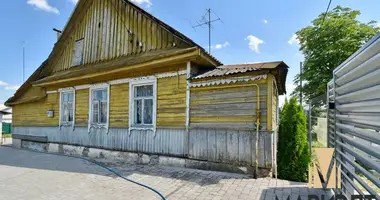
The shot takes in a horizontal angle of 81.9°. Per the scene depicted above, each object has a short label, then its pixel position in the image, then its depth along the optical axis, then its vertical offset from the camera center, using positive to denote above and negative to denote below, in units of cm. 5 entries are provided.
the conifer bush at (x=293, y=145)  610 -106
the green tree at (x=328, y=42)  1418 +452
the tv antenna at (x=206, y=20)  879 +355
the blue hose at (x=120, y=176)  409 -170
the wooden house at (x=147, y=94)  520 +42
